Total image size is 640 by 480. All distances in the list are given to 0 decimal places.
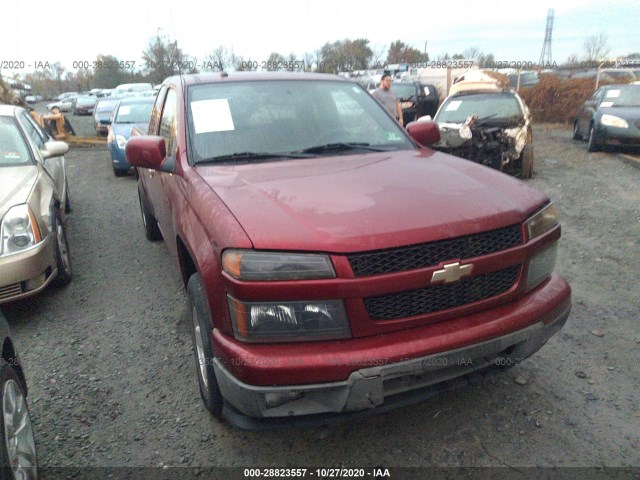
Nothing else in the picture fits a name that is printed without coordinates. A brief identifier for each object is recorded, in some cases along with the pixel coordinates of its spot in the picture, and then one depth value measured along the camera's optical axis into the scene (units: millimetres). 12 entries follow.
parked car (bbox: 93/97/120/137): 15414
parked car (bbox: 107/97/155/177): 9242
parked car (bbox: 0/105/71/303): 3650
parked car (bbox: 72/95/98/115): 30359
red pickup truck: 1949
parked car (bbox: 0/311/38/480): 1861
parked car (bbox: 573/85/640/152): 9609
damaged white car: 7586
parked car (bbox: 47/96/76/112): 35481
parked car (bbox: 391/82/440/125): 13555
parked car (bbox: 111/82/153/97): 26116
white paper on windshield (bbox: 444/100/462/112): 8938
